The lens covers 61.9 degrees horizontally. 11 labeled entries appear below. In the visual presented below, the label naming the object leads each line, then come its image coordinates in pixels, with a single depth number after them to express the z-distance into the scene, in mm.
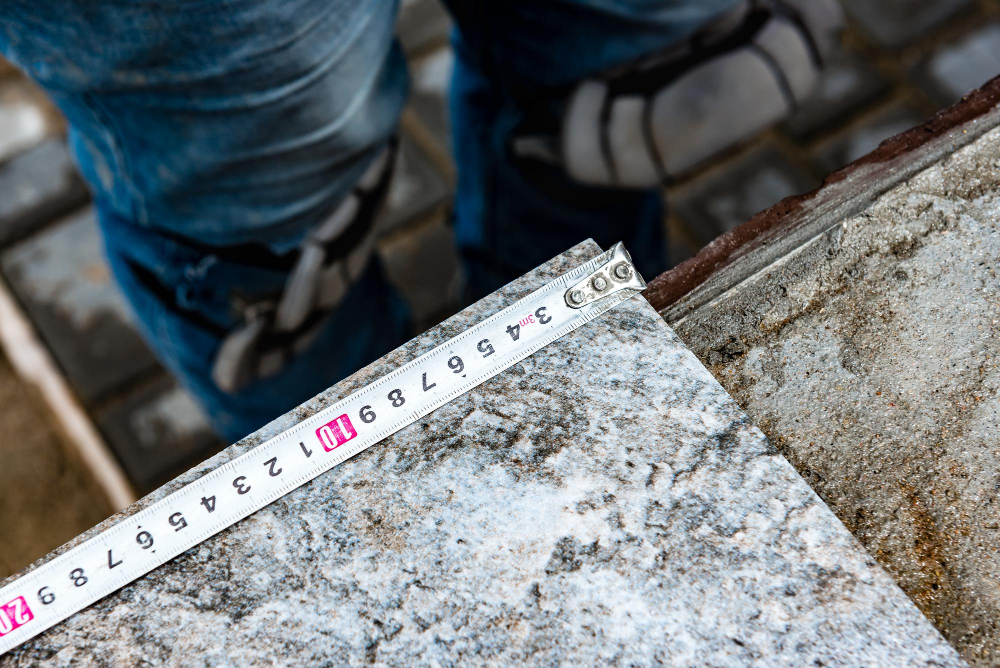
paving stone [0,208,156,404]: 1984
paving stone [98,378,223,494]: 1913
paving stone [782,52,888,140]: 2131
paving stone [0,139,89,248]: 2090
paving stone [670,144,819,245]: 2070
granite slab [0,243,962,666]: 750
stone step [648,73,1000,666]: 844
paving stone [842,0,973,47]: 2201
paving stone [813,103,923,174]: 2094
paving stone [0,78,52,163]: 2158
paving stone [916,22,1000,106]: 2129
